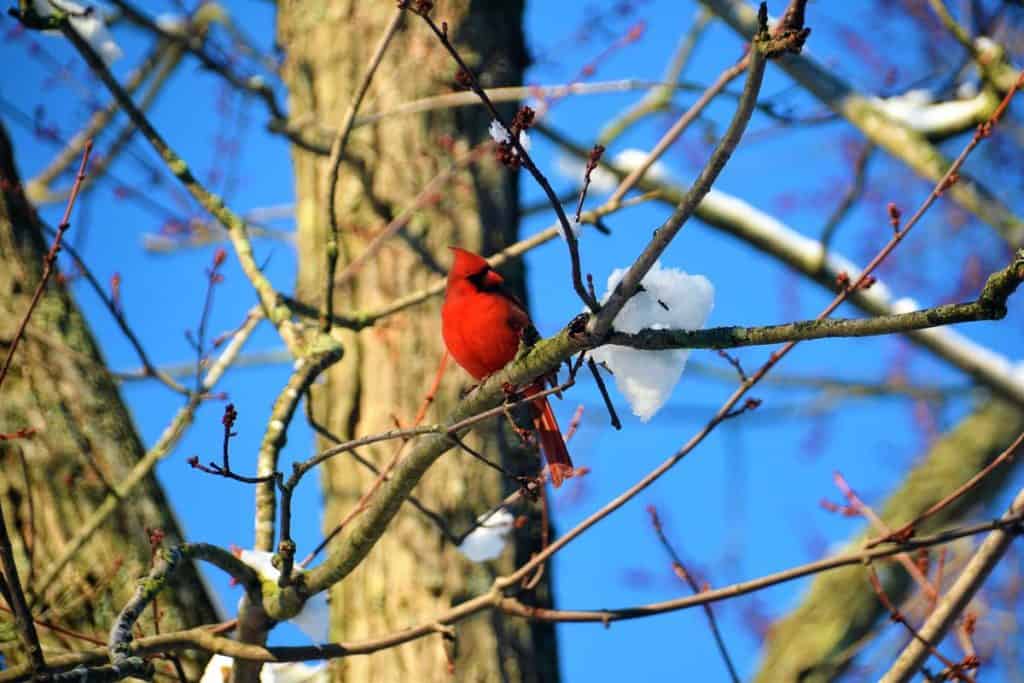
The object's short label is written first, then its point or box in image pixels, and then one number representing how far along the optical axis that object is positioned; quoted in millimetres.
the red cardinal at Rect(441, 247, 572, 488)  5930
